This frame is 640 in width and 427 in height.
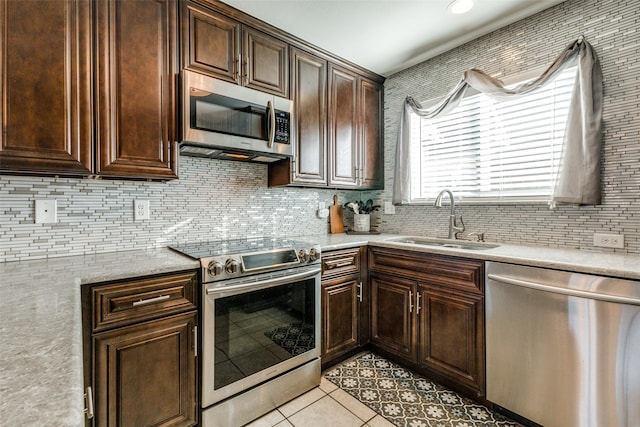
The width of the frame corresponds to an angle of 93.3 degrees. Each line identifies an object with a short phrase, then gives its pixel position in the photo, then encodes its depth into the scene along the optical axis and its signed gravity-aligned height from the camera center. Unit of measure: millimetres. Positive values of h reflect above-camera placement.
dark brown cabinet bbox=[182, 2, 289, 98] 1810 +1040
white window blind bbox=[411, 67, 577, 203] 1980 +474
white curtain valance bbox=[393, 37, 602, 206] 1763 +474
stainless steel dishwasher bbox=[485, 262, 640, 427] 1311 -670
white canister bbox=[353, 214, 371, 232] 2984 -121
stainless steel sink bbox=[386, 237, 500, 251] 2215 -264
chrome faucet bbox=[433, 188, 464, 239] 2379 -54
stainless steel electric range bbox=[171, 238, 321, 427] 1555 -662
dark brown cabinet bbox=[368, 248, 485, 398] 1812 -705
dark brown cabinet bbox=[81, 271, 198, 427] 1267 -627
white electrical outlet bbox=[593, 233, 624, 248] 1722 -186
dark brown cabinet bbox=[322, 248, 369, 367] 2131 -704
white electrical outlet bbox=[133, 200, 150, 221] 1890 +14
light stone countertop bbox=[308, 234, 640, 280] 1358 -262
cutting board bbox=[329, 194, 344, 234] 2977 -71
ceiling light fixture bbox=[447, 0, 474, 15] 1861 +1275
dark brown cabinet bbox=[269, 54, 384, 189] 2330 +699
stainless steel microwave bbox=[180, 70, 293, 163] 1736 +560
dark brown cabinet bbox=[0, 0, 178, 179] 1334 +611
